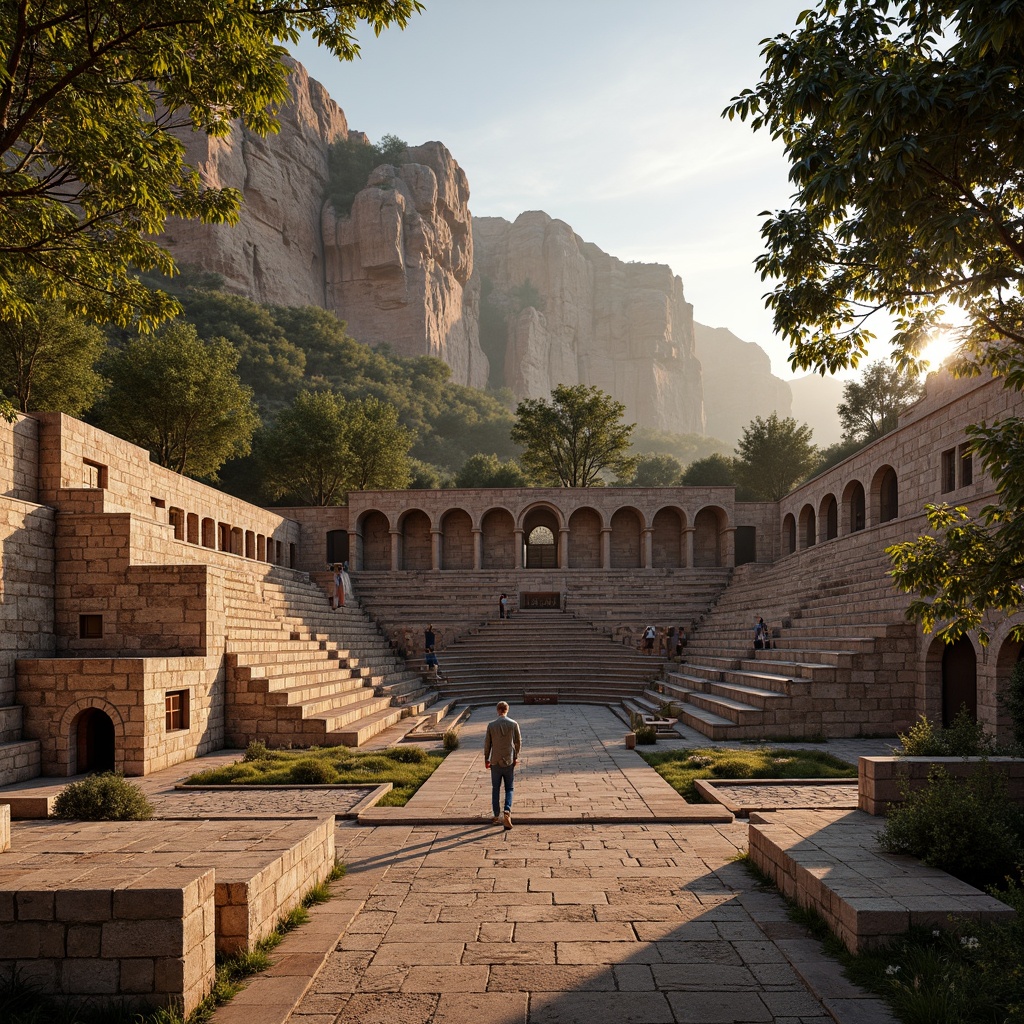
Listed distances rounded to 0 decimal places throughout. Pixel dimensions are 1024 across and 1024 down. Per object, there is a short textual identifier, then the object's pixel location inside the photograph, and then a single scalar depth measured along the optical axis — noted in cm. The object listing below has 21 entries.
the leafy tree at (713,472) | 5881
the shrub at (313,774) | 1195
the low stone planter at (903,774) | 796
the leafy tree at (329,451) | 4172
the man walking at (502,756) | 933
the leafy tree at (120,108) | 781
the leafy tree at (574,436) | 4709
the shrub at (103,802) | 920
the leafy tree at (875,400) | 4994
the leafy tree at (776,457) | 5112
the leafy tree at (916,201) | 538
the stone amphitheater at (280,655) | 528
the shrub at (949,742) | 888
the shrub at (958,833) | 632
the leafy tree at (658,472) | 7888
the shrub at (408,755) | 1373
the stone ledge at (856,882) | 533
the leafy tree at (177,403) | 3281
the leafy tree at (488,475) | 5481
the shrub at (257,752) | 1367
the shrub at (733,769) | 1181
